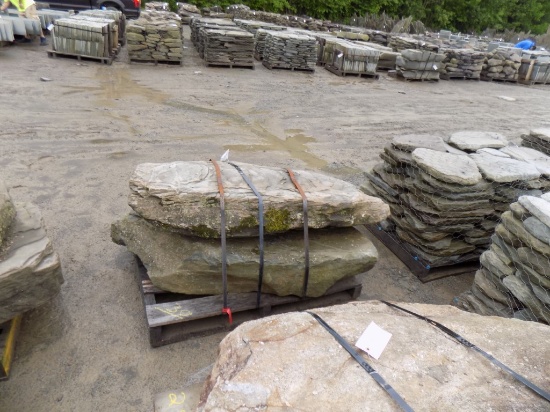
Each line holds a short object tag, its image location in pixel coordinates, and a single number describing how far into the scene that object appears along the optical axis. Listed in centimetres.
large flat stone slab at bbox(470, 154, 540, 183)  404
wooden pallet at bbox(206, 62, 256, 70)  1270
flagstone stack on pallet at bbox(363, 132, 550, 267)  400
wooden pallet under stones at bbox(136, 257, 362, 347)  317
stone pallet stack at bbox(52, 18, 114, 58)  1100
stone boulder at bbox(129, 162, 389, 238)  304
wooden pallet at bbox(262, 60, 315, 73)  1350
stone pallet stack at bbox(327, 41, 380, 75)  1373
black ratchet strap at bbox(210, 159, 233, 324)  302
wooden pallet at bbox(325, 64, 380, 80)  1391
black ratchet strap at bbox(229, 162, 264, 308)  310
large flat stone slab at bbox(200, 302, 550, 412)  178
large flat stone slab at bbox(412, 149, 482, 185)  386
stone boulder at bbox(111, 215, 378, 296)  326
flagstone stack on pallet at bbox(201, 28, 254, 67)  1238
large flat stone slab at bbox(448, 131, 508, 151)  477
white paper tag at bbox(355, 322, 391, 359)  203
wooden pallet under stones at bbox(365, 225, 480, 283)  437
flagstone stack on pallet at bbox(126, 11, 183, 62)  1162
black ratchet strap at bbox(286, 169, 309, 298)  324
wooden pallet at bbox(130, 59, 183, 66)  1196
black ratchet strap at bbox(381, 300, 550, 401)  188
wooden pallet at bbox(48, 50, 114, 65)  1129
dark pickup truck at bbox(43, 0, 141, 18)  1631
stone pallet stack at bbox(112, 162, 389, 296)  307
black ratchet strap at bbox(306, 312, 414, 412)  176
